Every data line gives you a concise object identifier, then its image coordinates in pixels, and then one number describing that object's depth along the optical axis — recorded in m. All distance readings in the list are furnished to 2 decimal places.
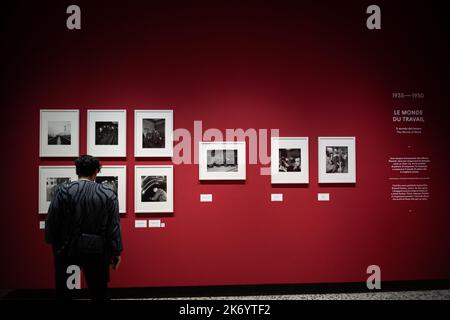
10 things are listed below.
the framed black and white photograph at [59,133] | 4.46
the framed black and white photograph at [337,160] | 4.70
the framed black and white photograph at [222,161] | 4.59
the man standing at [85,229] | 3.02
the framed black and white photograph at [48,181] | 4.43
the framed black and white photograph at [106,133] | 4.48
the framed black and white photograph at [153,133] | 4.52
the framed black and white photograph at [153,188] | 4.52
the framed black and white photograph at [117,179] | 4.47
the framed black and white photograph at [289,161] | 4.66
